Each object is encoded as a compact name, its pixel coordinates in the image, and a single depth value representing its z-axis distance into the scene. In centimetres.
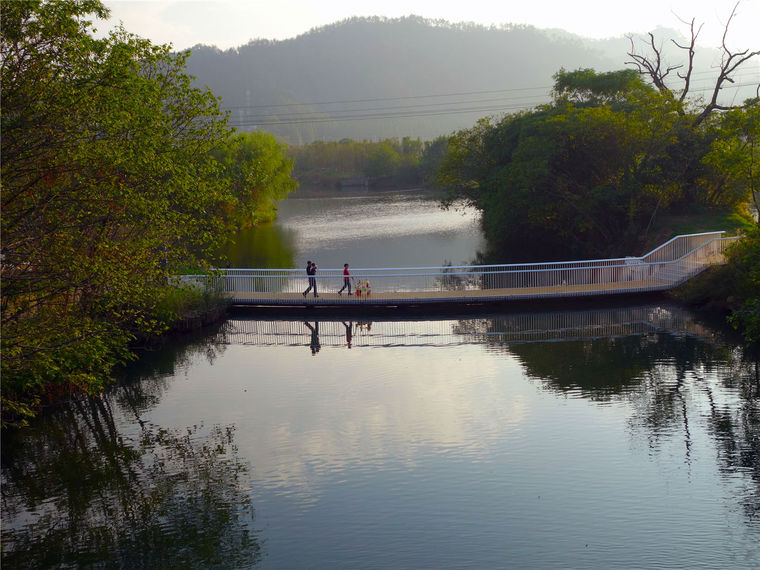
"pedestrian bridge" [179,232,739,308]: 2873
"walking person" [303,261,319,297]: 2937
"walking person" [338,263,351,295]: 2908
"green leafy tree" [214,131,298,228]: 6450
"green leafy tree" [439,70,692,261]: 3688
